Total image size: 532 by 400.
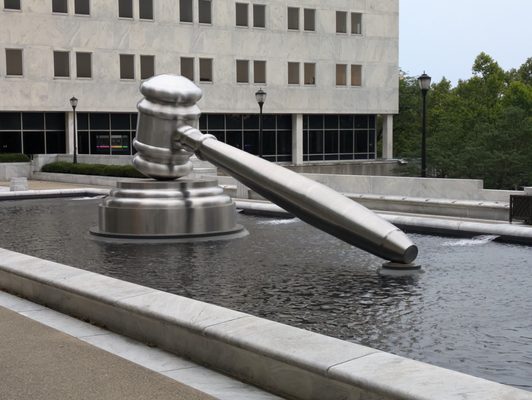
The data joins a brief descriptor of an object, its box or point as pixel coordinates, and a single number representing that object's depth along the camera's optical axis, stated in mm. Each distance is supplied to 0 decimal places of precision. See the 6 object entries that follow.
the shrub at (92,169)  33500
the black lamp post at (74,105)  38894
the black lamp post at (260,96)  32406
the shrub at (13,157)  40594
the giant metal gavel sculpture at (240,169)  9305
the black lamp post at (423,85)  24294
